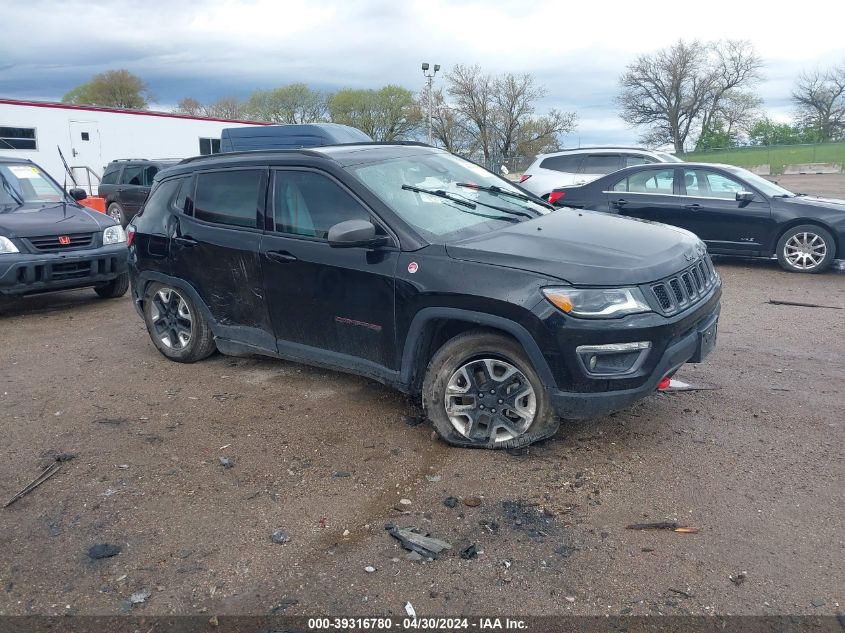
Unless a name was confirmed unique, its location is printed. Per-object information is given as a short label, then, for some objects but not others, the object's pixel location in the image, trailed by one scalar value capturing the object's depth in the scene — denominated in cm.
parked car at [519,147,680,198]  1351
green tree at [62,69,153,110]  6278
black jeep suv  376
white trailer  2658
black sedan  941
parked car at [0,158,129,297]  773
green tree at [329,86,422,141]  5688
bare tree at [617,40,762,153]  6084
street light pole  3542
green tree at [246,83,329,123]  5778
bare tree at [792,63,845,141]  5784
